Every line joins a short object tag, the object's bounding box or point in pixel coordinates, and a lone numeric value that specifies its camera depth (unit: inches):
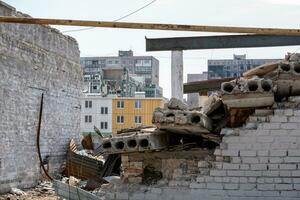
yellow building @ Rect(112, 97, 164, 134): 1972.2
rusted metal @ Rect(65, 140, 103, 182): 584.8
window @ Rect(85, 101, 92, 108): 1987.0
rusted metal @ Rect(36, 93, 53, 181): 568.1
